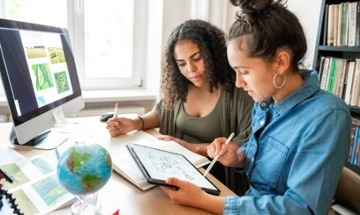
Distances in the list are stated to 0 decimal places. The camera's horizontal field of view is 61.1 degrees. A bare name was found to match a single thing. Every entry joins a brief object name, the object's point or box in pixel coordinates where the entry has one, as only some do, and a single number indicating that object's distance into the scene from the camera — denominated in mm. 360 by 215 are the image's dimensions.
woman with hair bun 658
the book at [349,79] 1357
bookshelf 1337
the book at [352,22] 1325
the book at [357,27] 1310
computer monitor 859
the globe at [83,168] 552
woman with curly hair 1229
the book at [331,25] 1397
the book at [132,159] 816
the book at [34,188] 675
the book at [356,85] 1332
